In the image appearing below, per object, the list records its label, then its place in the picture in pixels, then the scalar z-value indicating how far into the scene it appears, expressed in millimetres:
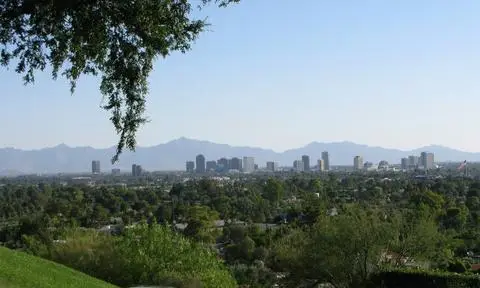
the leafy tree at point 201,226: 58812
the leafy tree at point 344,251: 29188
